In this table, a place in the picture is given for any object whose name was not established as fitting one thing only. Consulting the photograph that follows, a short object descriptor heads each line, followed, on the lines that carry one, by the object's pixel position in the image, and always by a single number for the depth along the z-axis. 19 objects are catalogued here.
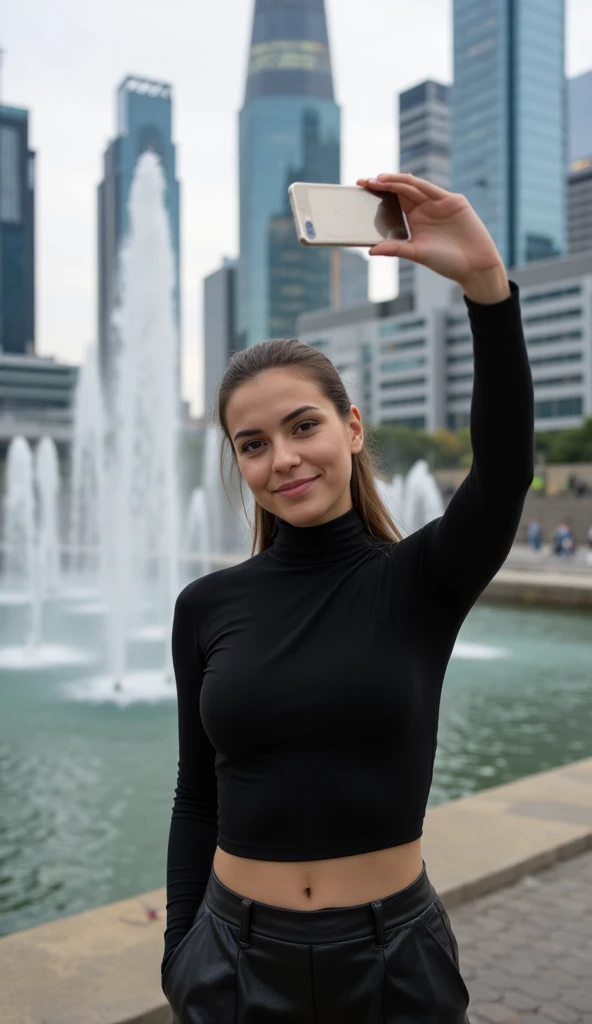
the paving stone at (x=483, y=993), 3.34
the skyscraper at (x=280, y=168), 151.38
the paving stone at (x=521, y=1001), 3.31
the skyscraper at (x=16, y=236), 159.55
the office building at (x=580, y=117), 170.75
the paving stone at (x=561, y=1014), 3.22
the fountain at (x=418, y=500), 30.00
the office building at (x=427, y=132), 145.50
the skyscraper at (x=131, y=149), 174.75
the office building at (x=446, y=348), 85.94
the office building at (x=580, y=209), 159.50
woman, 1.47
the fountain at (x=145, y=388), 11.87
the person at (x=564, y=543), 26.64
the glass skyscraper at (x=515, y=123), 120.62
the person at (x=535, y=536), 29.41
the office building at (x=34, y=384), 105.62
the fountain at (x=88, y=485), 29.11
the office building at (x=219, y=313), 160.00
